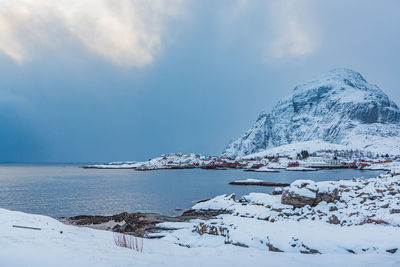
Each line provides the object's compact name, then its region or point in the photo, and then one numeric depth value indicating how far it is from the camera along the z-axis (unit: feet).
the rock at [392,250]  33.20
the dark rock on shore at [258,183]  215.31
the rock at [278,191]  95.86
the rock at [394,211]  48.02
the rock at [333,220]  52.98
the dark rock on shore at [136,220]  55.66
